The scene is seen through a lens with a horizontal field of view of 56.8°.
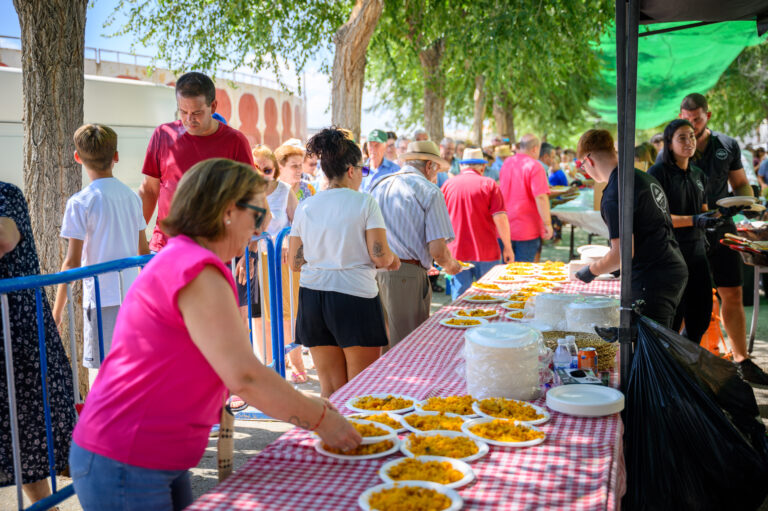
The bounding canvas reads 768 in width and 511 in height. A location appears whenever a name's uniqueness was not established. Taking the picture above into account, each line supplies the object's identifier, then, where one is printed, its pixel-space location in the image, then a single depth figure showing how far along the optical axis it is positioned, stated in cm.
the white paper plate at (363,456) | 219
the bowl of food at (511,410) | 252
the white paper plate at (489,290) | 518
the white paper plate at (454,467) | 199
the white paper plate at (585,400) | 258
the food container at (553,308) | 369
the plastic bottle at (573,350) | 314
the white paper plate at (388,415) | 251
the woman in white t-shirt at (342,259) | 383
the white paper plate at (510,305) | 444
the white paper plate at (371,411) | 263
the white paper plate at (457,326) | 402
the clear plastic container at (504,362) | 272
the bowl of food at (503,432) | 230
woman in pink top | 187
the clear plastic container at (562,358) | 310
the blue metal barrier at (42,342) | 285
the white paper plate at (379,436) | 227
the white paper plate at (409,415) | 243
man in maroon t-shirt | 444
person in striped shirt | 469
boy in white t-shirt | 415
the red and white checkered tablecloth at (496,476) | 193
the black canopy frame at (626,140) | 307
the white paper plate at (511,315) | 409
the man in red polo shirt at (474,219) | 685
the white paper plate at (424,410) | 258
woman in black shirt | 498
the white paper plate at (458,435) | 218
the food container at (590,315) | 349
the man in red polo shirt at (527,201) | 812
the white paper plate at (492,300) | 482
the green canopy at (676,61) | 802
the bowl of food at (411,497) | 184
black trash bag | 295
